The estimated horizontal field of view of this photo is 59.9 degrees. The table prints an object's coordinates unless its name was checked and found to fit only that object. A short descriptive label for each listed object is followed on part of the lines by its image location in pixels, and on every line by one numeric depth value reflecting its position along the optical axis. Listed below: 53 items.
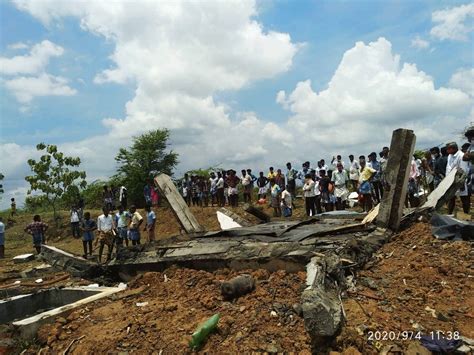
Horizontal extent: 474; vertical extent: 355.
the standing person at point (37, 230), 13.42
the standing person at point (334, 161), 12.53
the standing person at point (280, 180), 14.57
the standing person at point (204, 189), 17.98
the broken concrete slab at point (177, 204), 8.47
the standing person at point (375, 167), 11.01
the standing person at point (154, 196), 19.33
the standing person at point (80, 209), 17.78
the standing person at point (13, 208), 22.51
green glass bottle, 3.80
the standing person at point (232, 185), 16.08
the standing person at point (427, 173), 10.70
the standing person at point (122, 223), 11.93
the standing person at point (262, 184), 15.87
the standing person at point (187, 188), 18.45
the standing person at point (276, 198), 14.07
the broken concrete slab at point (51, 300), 5.45
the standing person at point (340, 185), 12.37
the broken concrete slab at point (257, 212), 9.05
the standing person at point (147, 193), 18.77
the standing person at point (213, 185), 17.43
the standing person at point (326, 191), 12.24
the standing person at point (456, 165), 8.64
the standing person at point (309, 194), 12.10
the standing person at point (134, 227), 11.27
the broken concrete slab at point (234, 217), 9.54
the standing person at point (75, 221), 16.97
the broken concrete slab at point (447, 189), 7.58
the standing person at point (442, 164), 9.55
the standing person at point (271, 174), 15.16
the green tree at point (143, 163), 22.14
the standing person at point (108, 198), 18.25
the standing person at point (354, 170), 12.27
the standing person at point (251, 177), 16.41
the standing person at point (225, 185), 16.92
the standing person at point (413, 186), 10.52
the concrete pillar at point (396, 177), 6.41
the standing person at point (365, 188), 10.65
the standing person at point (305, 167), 13.70
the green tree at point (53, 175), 18.86
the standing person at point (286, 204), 12.77
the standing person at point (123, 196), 17.58
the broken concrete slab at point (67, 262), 7.21
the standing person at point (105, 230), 11.09
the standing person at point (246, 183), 16.34
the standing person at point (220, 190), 17.30
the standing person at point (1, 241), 13.66
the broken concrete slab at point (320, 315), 3.44
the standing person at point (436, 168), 9.79
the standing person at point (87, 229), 12.06
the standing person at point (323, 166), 12.86
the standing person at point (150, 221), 11.40
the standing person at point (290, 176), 14.91
